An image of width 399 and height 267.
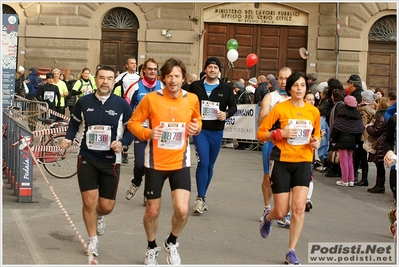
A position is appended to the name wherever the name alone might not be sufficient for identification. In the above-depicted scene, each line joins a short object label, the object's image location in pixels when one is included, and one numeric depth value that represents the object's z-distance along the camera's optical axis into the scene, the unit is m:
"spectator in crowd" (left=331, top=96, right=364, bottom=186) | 13.88
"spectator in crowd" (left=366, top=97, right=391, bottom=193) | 12.81
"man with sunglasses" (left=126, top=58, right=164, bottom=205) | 10.28
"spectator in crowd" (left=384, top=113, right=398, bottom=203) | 8.35
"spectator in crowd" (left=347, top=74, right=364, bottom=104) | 15.18
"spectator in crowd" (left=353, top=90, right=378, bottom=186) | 14.19
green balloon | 26.14
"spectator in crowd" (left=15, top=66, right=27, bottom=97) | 25.83
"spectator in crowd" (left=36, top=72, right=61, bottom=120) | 21.19
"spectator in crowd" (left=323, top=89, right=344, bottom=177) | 14.46
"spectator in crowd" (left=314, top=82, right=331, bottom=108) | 17.14
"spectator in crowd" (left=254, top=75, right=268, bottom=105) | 19.70
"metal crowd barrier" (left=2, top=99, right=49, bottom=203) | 10.66
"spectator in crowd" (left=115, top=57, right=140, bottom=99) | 12.04
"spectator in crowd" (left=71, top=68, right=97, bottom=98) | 20.86
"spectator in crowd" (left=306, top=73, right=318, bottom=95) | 17.02
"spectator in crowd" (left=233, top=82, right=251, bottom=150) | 20.31
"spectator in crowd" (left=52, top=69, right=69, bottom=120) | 21.61
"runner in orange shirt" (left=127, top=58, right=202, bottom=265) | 7.12
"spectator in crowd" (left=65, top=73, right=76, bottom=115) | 22.97
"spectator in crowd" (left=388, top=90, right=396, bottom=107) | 12.89
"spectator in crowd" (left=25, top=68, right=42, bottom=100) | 25.89
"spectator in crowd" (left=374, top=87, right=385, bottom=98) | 17.72
